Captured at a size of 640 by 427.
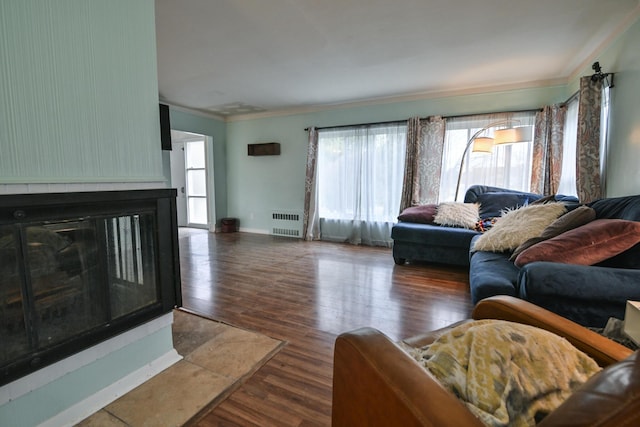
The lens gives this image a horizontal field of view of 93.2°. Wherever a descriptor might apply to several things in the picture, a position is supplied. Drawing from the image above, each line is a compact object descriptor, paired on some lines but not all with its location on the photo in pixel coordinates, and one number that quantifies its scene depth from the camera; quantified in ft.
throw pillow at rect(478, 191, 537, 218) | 12.26
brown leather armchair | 1.43
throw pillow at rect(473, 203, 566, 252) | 8.07
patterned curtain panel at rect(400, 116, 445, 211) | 14.64
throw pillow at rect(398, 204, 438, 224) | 13.17
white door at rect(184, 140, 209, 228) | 22.21
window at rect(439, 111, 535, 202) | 13.37
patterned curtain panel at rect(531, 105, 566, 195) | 12.43
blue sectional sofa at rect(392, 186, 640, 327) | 4.85
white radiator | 18.95
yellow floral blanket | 2.20
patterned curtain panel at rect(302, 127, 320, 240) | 17.60
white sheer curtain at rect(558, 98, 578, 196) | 11.06
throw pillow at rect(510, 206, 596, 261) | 6.78
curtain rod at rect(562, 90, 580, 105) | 10.86
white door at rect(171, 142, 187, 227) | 22.93
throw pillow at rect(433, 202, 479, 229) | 12.35
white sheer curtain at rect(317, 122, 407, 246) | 15.92
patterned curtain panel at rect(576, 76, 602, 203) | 9.39
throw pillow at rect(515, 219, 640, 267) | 5.41
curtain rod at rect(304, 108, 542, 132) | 13.07
